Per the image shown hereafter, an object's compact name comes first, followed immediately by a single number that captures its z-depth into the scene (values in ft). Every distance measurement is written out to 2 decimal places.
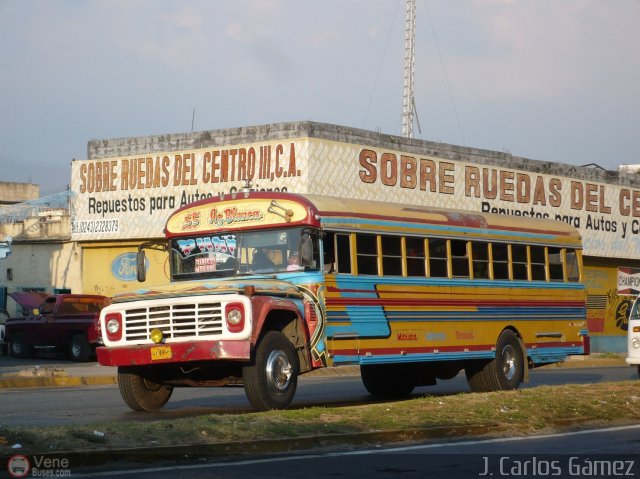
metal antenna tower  169.58
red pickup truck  109.29
